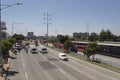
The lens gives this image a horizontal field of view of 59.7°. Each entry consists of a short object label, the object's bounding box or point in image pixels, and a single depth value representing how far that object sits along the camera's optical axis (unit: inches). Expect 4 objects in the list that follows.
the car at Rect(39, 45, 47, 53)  1290.8
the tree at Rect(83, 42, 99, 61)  981.3
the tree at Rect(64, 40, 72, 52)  1366.6
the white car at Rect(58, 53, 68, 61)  931.2
